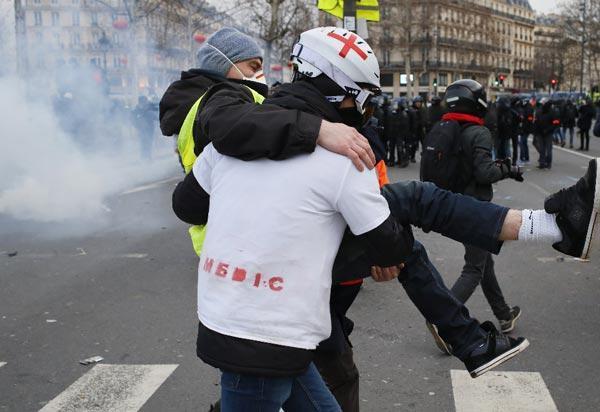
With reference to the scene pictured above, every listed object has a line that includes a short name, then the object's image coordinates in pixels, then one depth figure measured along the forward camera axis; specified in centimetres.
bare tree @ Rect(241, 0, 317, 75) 4488
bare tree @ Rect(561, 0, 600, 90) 5662
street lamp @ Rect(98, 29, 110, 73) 2699
